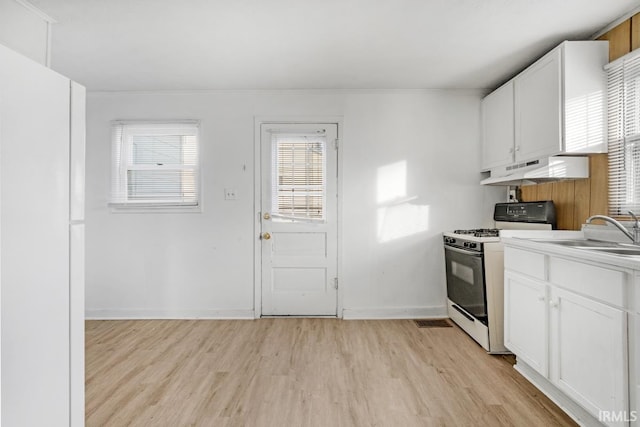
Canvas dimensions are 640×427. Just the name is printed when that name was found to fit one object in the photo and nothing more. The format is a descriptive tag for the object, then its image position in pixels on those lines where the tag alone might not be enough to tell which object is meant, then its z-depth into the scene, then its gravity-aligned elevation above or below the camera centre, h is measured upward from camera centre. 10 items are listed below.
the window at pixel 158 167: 3.66 +0.51
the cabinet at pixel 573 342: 1.55 -0.70
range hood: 2.53 +0.34
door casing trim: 3.65 +0.22
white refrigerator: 1.02 -0.10
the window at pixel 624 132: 2.19 +0.55
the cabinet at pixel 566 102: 2.41 +0.83
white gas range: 2.77 -0.49
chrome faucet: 2.00 -0.08
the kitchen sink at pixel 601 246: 1.87 -0.19
